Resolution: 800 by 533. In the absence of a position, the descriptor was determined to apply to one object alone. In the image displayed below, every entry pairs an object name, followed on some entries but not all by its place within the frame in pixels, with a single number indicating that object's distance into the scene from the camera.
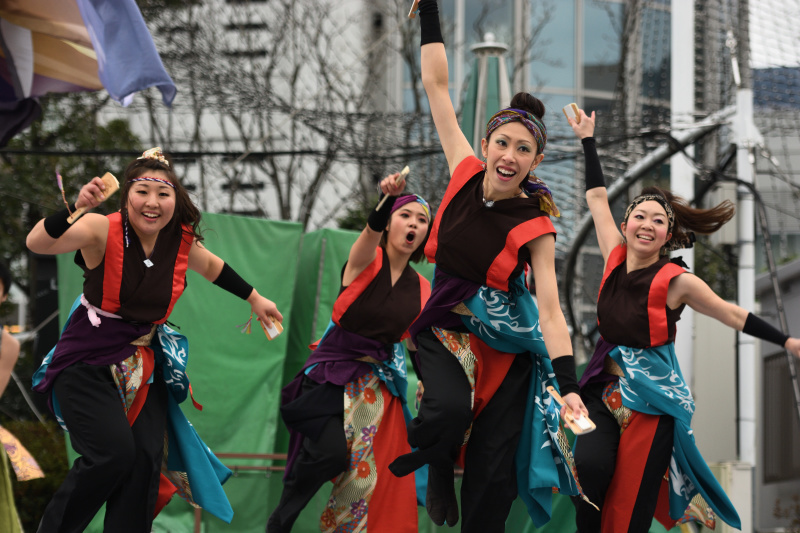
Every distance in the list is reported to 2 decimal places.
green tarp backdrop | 12.09
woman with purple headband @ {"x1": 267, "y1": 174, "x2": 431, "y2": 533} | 9.30
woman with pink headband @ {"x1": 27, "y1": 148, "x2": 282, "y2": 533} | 7.46
